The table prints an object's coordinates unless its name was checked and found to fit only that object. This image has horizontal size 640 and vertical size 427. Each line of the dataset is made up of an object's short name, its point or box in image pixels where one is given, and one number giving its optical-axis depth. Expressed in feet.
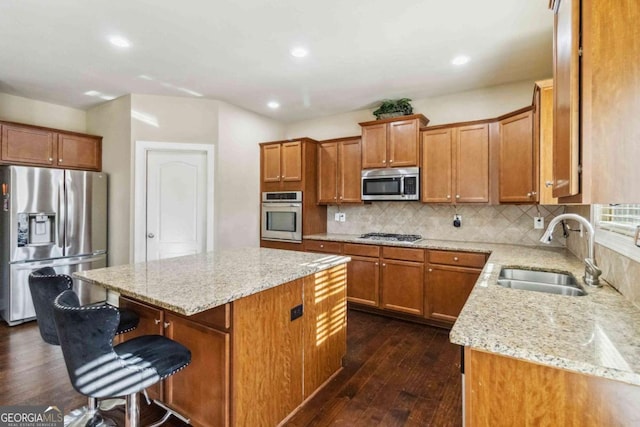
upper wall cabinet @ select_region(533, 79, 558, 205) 7.51
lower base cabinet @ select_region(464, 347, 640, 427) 2.83
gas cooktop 11.89
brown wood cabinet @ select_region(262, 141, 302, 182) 13.87
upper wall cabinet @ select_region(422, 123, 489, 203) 10.69
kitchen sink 5.83
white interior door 12.78
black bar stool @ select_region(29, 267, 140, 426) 5.23
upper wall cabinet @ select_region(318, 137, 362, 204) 13.39
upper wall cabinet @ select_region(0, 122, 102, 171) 11.33
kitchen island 4.91
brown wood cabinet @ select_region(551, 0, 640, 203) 2.81
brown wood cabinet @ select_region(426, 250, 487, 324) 10.03
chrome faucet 5.36
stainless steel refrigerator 10.75
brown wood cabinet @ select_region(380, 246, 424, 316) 10.91
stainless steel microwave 11.73
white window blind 4.93
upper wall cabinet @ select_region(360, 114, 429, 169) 11.74
